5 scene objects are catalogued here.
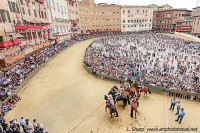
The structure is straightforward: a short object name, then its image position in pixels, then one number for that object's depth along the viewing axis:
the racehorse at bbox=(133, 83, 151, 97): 14.04
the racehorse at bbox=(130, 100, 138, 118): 10.84
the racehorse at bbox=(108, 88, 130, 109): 12.12
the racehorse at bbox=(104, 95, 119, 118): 10.79
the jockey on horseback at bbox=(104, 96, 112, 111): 11.05
